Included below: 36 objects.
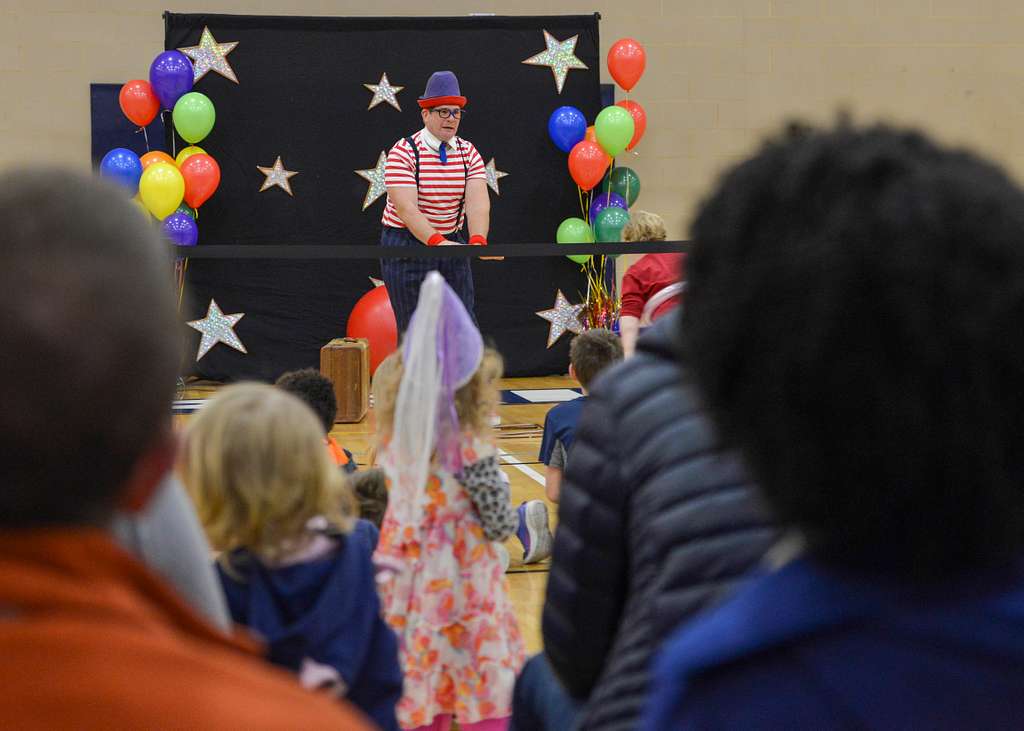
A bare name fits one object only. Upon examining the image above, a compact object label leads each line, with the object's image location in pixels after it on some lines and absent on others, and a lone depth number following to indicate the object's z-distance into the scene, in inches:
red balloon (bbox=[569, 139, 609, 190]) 591.8
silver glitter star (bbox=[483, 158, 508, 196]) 613.3
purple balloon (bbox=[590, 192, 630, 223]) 609.3
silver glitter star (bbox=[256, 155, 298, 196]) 603.2
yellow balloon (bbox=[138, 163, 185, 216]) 543.8
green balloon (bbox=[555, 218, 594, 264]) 597.6
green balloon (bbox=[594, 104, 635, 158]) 582.6
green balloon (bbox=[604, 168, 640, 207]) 611.8
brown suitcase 486.9
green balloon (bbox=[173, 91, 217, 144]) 567.8
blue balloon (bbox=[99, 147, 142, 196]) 557.0
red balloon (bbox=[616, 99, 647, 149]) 618.2
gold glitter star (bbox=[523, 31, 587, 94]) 616.7
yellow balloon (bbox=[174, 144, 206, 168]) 574.2
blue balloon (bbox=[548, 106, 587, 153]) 603.2
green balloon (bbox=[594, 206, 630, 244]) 585.6
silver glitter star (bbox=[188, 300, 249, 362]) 603.2
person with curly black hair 50.0
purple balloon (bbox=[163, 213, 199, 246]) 553.6
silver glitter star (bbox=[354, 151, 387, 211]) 612.1
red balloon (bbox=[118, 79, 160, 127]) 578.6
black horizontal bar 343.9
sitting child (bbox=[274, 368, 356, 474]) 233.8
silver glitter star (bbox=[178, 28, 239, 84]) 590.2
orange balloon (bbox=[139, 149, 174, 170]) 564.1
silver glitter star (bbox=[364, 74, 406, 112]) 611.5
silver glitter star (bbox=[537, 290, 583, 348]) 627.2
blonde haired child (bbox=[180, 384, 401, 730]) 120.8
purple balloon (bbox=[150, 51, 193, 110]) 569.6
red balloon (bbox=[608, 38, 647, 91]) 610.9
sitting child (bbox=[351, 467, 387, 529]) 202.7
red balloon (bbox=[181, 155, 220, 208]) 565.9
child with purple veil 179.6
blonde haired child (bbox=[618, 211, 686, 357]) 354.0
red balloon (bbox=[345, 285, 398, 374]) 568.4
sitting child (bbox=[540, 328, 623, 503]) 267.6
